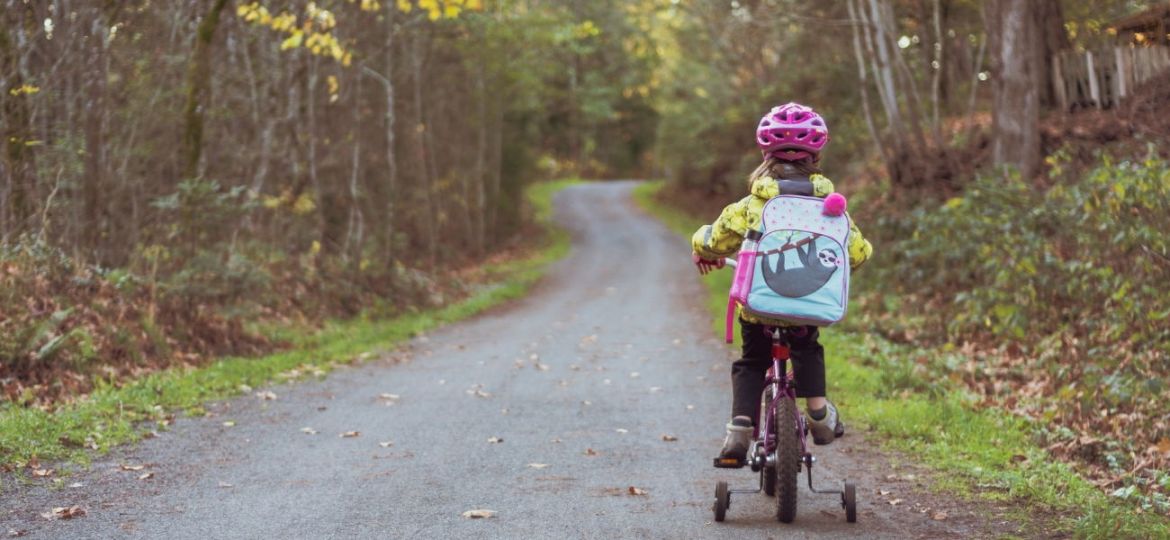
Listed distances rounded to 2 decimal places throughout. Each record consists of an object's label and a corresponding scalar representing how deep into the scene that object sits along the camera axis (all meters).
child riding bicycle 5.35
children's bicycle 5.36
